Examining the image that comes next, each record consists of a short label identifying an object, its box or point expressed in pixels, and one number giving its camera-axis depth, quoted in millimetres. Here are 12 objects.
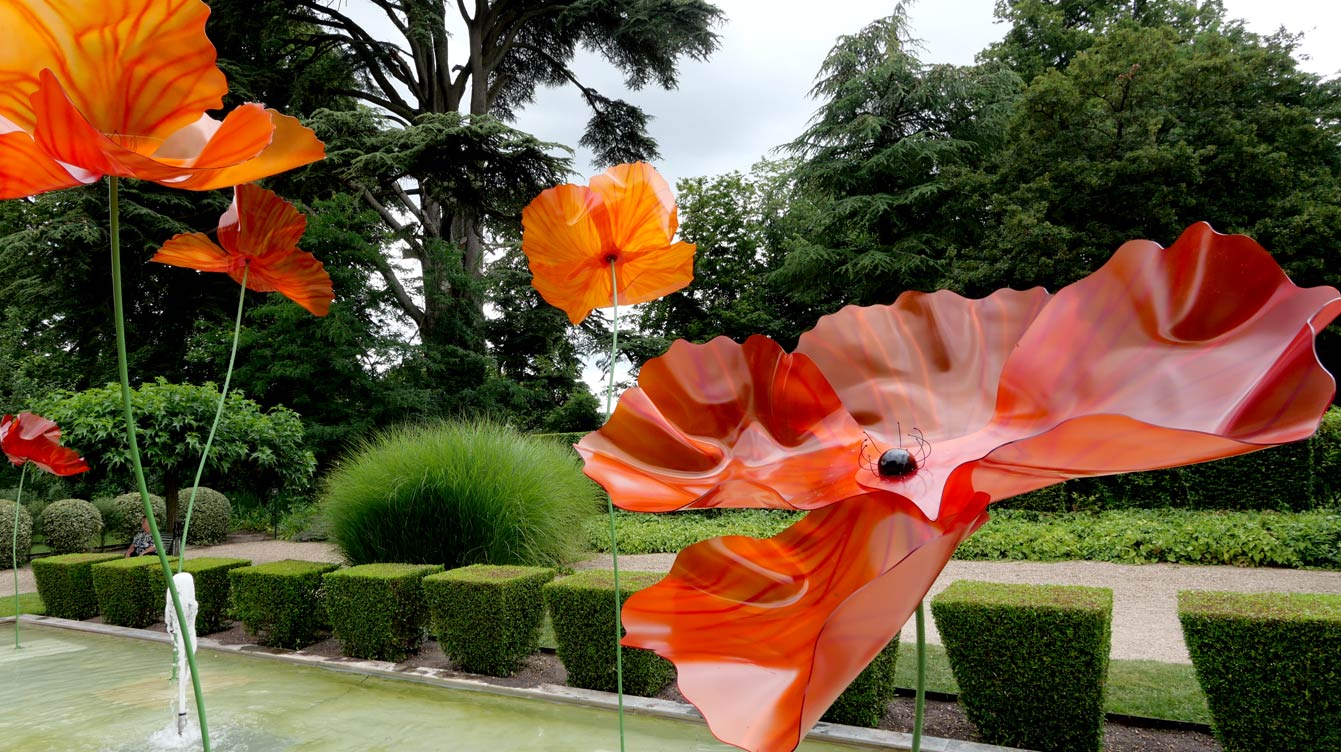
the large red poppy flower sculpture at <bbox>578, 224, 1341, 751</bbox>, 366
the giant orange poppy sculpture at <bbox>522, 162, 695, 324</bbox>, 1040
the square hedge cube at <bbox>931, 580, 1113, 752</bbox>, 3287
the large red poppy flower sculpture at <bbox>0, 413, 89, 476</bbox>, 4336
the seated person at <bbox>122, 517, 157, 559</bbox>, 8266
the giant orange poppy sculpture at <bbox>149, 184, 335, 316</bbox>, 1214
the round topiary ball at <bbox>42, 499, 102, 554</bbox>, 11359
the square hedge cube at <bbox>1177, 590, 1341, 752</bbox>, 2889
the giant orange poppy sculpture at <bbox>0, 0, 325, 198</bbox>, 558
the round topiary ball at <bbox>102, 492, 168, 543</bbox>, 12594
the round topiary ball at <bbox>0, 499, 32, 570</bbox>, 10727
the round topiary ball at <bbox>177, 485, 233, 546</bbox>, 12438
